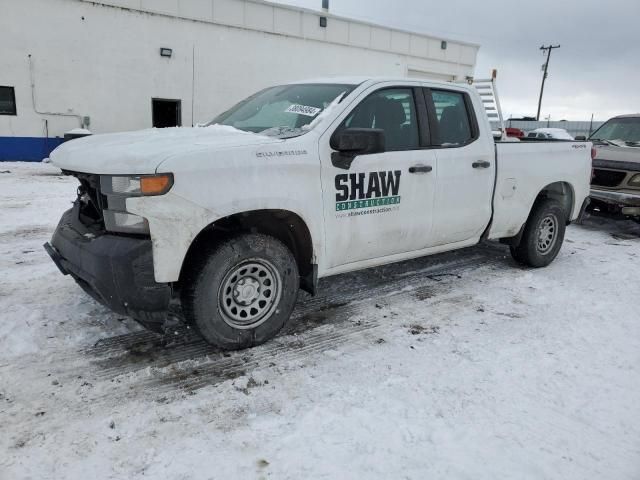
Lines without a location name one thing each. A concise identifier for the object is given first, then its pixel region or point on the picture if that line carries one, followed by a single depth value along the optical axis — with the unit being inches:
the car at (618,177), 293.4
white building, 544.1
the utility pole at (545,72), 1720.0
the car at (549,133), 721.3
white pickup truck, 112.0
